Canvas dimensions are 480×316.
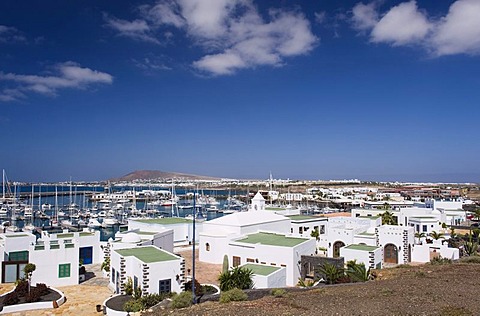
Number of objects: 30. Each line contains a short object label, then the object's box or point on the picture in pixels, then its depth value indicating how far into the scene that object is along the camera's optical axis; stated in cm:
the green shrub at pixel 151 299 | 2078
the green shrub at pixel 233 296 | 2008
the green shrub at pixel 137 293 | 2172
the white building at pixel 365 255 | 2900
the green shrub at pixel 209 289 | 2312
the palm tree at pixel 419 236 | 4196
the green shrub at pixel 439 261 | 3030
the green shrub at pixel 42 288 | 2327
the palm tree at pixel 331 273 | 2498
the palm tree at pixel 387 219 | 4569
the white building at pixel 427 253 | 3416
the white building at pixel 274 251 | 2788
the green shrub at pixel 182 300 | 1960
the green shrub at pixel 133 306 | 2018
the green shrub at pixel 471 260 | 3002
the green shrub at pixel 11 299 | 2188
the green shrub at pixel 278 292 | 2111
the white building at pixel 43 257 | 2611
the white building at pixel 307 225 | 4225
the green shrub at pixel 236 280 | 2297
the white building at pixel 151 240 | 2730
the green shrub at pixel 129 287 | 2262
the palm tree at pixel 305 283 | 2533
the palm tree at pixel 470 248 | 3559
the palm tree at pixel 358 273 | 2507
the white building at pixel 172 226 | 3966
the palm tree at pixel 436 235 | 4047
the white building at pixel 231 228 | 3303
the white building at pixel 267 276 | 2395
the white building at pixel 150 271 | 2198
